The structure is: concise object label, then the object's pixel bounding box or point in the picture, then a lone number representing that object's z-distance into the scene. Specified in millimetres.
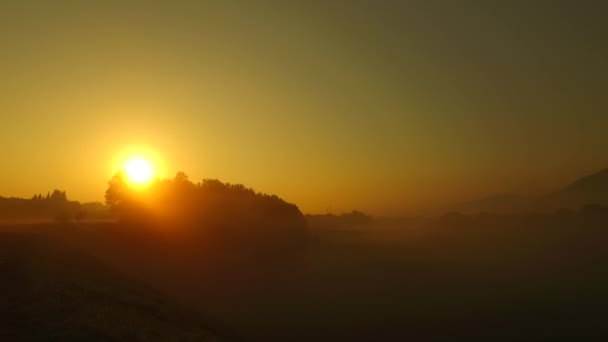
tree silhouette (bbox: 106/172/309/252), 93875
